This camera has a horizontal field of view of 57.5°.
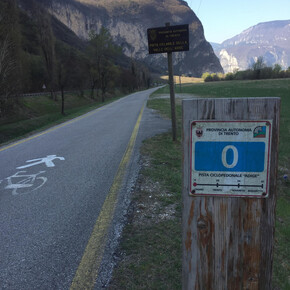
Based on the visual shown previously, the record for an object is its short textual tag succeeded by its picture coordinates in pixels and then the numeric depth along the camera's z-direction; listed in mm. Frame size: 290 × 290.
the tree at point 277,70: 86625
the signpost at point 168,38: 7012
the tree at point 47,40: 38875
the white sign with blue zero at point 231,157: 1321
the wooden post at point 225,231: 1349
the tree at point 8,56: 17891
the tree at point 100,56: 49812
